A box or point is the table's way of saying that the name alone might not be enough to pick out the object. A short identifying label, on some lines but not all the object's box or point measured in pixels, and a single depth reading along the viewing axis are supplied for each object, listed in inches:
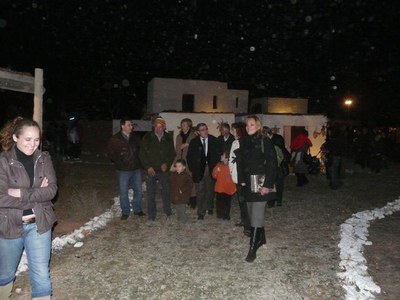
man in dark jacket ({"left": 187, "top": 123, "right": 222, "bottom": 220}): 295.7
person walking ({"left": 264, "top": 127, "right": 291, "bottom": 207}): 343.0
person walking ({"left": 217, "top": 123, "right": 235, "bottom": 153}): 298.3
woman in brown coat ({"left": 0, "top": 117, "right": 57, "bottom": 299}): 132.9
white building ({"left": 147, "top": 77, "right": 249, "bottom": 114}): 1316.4
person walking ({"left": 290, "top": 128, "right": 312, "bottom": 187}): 459.5
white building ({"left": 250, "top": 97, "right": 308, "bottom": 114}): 1477.6
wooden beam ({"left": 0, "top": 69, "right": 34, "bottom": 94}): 229.0
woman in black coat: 210.1
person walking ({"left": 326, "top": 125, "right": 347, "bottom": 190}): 434.9
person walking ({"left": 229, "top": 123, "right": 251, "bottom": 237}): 233.1
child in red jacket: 285.2
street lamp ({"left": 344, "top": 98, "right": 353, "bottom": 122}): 1237.3
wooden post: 249.6
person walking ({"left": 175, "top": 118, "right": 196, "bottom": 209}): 321.1
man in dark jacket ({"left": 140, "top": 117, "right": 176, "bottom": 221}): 286.8
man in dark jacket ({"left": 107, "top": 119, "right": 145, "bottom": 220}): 284.8
